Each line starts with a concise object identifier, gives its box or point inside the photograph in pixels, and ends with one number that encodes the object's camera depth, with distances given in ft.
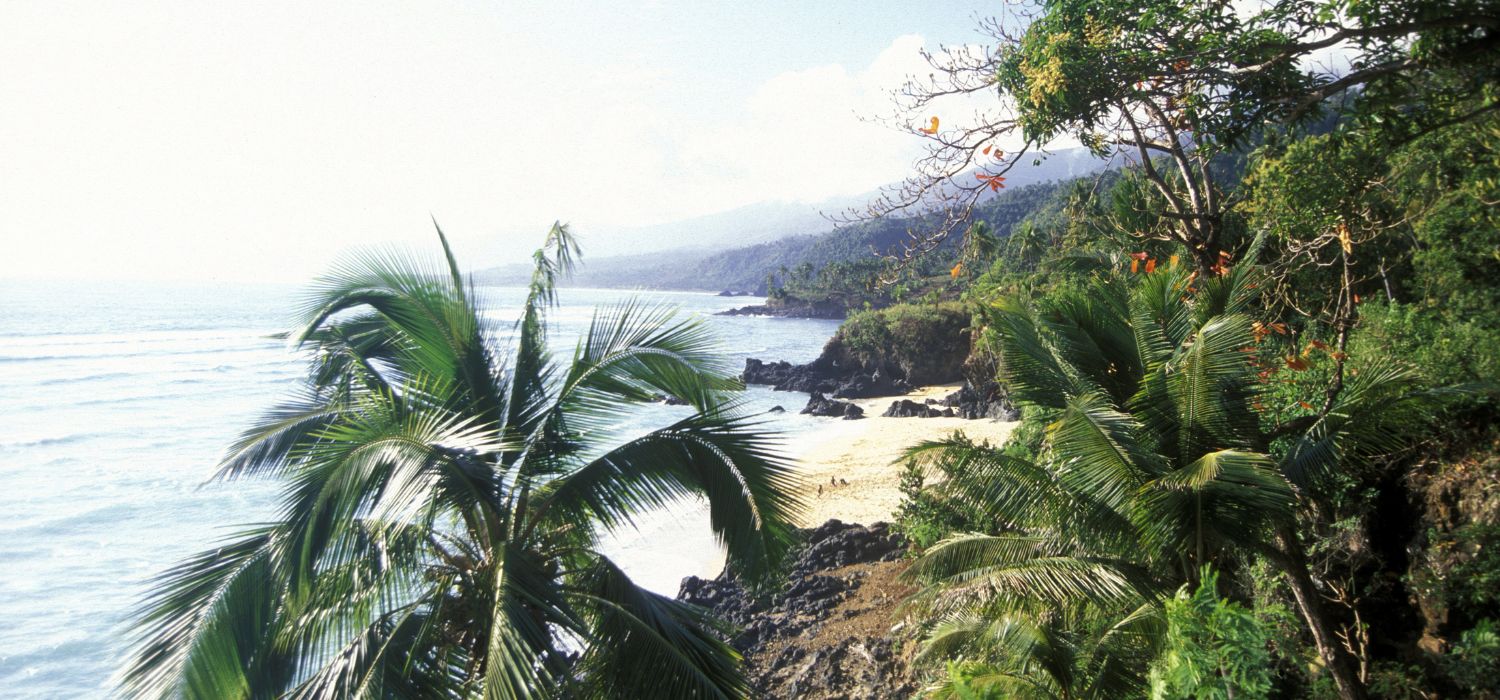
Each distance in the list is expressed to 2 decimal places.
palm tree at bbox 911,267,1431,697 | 17.38
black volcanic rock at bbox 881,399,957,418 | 106.32
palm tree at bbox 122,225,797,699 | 14.83
